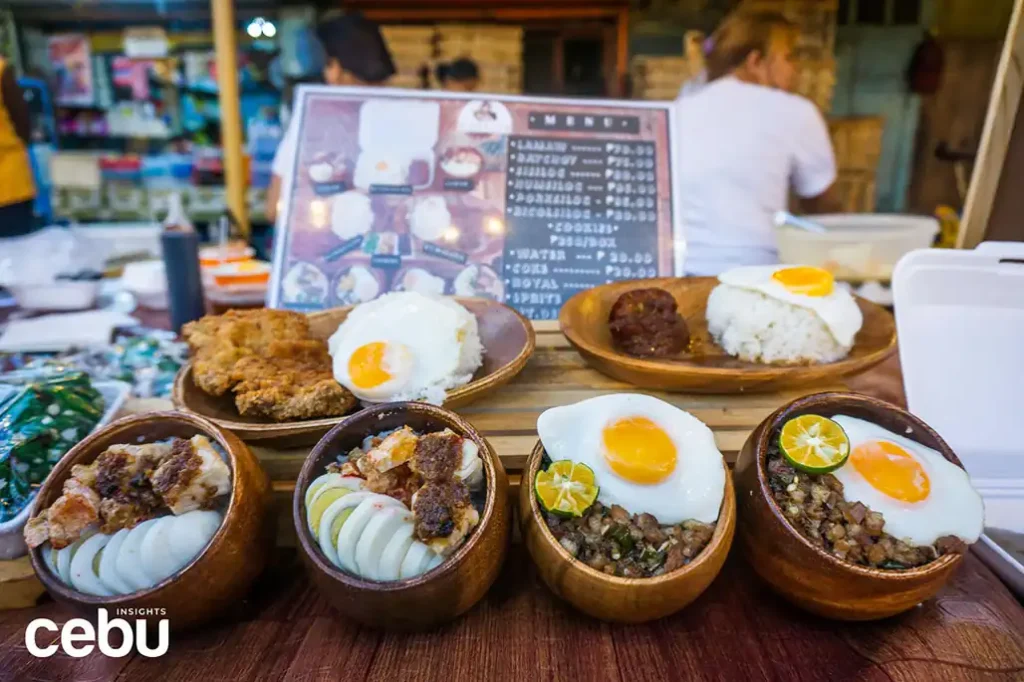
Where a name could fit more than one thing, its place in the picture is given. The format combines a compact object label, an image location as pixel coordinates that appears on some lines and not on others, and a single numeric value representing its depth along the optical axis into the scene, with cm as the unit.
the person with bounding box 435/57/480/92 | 131
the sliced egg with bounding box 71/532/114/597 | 29
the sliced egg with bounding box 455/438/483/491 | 31
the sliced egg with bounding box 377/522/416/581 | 29
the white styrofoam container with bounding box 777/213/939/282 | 80
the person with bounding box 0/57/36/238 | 94
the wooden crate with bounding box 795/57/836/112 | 129
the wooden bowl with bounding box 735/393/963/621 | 29
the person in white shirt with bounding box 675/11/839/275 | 96
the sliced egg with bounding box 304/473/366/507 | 31
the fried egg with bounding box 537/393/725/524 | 31
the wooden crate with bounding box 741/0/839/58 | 123
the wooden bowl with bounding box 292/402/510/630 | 28
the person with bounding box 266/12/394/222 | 110
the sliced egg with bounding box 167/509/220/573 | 29
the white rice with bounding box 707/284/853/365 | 45
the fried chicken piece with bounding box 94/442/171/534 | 30
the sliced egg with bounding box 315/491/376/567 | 30
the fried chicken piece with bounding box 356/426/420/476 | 32
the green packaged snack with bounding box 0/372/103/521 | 35
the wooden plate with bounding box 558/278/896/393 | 40
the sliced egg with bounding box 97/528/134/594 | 29
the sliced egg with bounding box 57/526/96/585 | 29
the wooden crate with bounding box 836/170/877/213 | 135
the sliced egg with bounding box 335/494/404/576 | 29
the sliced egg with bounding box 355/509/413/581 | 29
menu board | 55
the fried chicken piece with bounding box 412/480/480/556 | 29
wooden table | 29
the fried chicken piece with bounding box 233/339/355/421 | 37
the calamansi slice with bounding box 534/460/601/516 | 30
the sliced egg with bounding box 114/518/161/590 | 29
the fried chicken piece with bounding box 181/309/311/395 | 40
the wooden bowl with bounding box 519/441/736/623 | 28
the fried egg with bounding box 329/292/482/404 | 39
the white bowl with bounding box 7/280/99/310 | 70
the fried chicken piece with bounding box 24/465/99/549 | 29
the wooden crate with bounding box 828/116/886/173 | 131
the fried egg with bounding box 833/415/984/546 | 31
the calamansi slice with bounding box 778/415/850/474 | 31
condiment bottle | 59
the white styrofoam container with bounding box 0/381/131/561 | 32
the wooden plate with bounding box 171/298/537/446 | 35
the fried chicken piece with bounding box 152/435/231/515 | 30
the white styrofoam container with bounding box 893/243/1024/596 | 41
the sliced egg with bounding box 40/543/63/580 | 29
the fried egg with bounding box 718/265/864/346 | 45
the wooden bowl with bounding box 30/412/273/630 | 28
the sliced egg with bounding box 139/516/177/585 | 29
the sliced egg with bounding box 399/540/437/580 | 29
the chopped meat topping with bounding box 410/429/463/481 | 31
